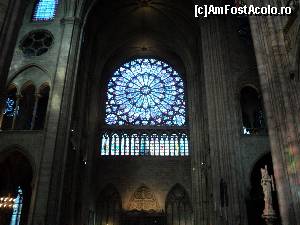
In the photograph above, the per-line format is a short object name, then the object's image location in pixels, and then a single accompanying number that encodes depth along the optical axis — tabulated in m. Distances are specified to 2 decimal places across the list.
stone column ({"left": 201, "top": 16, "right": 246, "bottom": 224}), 17.42
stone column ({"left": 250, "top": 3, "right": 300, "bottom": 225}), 10.63
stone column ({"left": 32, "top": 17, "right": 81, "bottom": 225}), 17.19
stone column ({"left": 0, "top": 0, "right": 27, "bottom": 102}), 10.15
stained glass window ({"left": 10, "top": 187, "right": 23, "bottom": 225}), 21.84
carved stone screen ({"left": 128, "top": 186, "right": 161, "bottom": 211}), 27.33
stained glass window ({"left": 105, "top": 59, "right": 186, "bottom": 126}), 30.47
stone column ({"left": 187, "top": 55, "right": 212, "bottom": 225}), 24.41
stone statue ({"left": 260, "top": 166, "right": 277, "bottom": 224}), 11.88
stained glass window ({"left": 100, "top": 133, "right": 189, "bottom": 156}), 29.02
